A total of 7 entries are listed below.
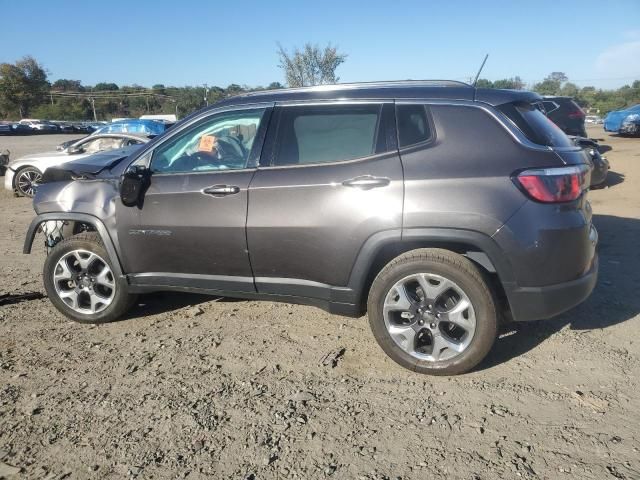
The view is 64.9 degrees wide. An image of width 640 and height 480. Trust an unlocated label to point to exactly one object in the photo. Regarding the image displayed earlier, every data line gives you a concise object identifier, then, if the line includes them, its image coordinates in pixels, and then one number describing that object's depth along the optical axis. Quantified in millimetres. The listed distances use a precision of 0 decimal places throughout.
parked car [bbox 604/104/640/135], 19094
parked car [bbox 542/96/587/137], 11227
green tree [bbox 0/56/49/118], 71562
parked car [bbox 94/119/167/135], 18784
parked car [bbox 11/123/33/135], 49938
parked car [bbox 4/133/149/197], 11609
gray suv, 3074
